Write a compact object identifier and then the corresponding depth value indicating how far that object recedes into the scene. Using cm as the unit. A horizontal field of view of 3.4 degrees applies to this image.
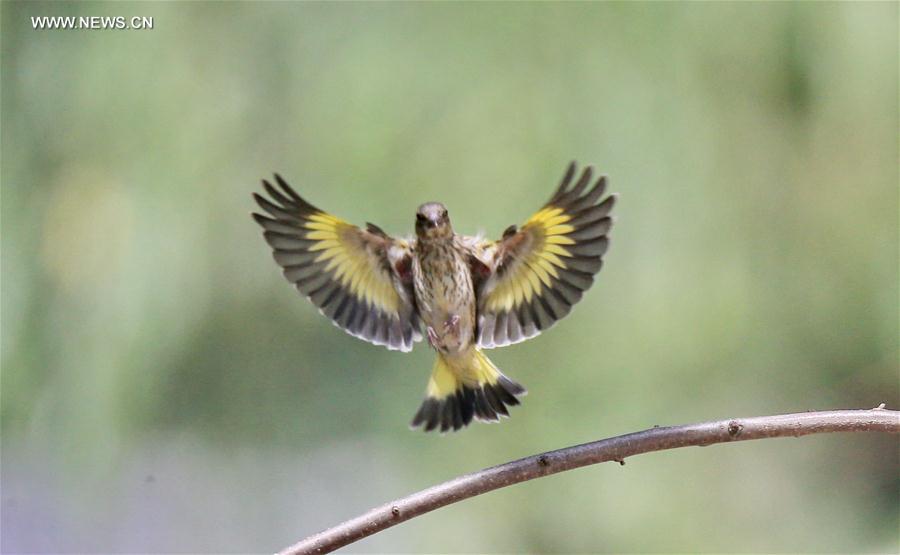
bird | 861
